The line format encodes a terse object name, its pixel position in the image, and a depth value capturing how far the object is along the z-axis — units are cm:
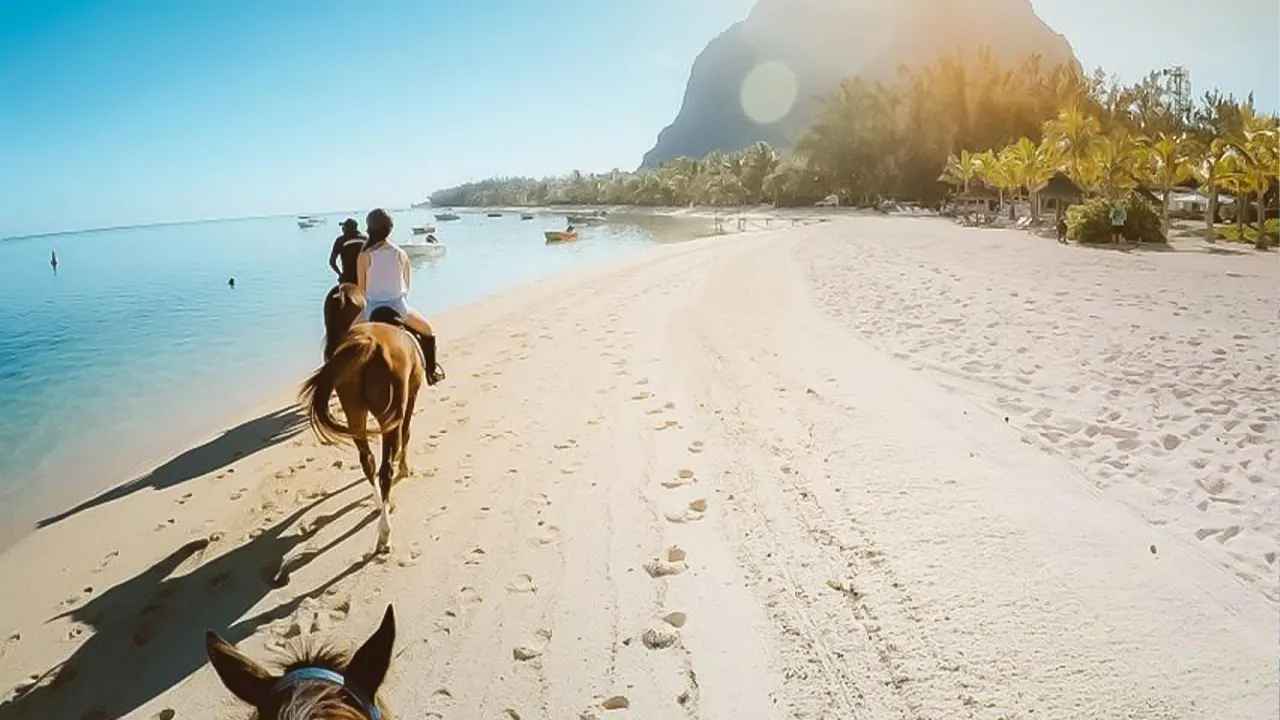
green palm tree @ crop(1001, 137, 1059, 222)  3641
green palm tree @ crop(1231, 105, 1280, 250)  2284
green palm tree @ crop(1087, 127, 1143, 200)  3145
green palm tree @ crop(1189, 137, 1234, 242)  2502
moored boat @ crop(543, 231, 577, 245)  5078
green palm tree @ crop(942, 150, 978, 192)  4925
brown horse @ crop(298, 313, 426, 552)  476
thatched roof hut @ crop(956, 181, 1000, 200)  4820
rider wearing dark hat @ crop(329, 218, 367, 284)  791
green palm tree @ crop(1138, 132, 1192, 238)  2912
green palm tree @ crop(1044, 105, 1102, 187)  3347
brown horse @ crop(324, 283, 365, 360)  677
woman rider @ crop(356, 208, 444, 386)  674
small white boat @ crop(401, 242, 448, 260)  4606
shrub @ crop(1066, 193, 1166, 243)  2442
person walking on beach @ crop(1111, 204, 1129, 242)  2373
